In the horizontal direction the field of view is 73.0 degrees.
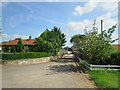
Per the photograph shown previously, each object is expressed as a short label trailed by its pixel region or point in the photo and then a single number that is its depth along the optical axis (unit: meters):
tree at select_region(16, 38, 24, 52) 20.62
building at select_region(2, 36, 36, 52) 23.53
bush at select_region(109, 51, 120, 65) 9.42
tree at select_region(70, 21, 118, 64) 9.67
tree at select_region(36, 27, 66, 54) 17.87
